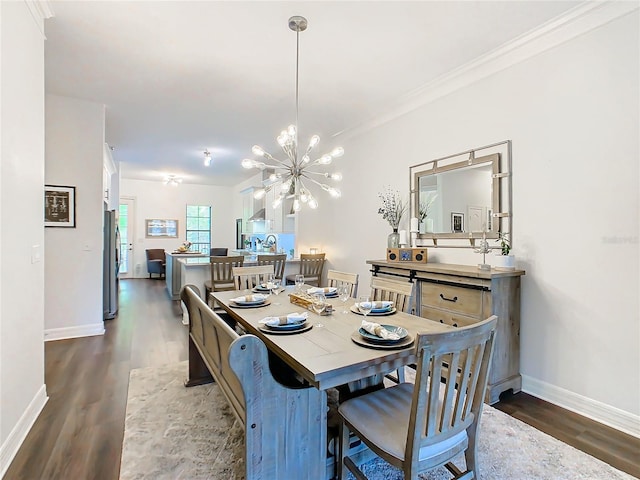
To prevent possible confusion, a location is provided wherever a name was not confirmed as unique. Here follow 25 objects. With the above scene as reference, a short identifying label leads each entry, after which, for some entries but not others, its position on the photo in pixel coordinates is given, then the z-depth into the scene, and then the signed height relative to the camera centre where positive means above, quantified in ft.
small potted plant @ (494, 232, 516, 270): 8.80 -0.47
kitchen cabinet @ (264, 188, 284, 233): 23.08 +1.59
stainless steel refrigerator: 15.79 -1.41
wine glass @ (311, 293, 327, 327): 7.20 -1.46
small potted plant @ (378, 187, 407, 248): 12.55 +1.13
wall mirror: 9.59 +1.36
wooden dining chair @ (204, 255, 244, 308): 14.58 -1.57
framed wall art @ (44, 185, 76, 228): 12.89 +1.21
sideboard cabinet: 8.39 -1.79
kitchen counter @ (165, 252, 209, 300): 20.57 -2.47
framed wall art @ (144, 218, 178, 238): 32.12 +0.89
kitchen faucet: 24.31 -0.27
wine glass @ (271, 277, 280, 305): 9.16 -1.38
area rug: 5.83 -4.13
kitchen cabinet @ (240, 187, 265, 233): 27.30 +2.43
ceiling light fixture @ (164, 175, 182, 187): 27.38 +4.84
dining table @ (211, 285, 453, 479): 4.58 -1.72
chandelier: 8.33 +2.19
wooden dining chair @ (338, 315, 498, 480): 4.15 -2.62
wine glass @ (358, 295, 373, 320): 7.19 -1.50
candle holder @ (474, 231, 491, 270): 8.87 -0.33
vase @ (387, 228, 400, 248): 12.45 -0.08
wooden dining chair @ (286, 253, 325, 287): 17.06 -1.53
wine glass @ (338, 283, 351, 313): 7.95 -1.38
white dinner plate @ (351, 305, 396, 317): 7.23 -1.64
